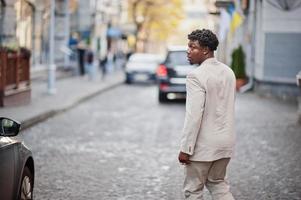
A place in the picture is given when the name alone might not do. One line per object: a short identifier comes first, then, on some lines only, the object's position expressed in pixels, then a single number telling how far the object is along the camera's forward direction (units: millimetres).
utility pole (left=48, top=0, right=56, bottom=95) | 19812
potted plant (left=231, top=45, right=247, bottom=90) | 24422
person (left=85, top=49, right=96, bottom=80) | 30469
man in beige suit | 4812
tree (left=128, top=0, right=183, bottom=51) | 54766
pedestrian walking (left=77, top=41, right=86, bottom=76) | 33688
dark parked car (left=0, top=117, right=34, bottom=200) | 4707
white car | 30750
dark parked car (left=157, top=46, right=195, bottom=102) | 19109
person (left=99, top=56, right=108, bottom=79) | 32325
